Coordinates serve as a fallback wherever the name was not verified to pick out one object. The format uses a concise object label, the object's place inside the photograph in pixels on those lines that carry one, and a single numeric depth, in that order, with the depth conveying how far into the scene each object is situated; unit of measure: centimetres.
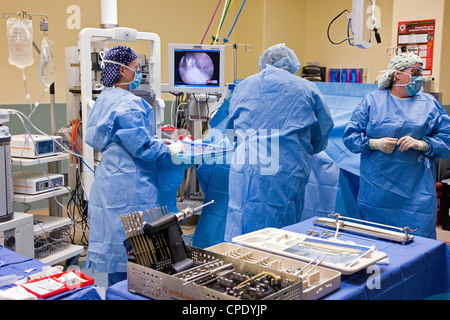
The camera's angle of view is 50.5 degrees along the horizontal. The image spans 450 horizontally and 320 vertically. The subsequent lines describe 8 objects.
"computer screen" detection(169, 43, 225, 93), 370
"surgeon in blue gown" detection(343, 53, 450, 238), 264
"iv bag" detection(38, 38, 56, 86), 303
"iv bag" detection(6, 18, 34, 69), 292
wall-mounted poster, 452
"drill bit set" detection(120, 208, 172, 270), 137
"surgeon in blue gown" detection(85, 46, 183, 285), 243
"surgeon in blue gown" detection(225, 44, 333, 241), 242
